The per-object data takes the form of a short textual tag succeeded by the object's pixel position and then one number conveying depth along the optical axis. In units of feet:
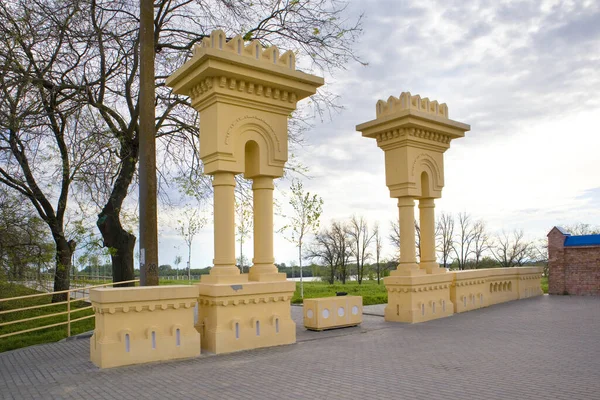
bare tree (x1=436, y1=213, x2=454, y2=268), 144.05
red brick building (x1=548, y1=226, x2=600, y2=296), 56.44
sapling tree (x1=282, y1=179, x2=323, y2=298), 69.62
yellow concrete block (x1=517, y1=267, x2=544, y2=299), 55.67
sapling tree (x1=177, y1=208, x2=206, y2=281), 88.43
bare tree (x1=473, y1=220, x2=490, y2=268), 155.43
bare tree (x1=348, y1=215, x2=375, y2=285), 157.89
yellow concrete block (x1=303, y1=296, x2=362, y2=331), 34.96
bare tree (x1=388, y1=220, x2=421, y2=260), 148.97
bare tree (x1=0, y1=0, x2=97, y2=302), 39.06
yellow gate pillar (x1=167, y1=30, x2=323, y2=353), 28.27
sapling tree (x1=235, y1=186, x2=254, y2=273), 53.33
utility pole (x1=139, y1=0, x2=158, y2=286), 28.96
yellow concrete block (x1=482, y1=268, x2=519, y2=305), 50.06
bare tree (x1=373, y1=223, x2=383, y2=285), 160.16
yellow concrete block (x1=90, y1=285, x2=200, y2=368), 24.23
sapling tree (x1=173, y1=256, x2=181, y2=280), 114.48
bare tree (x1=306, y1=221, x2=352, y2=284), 152.05
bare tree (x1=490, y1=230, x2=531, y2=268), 160.66
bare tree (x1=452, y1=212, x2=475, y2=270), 149.07
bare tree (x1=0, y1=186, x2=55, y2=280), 45.57
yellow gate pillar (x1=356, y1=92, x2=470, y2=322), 39.91
